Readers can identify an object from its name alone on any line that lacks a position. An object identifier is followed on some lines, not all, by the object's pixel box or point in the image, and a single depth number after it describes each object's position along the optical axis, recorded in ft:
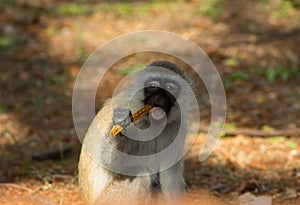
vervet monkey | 30.94
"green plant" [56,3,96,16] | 68.13
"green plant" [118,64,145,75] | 53.46
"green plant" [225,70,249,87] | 53.42
